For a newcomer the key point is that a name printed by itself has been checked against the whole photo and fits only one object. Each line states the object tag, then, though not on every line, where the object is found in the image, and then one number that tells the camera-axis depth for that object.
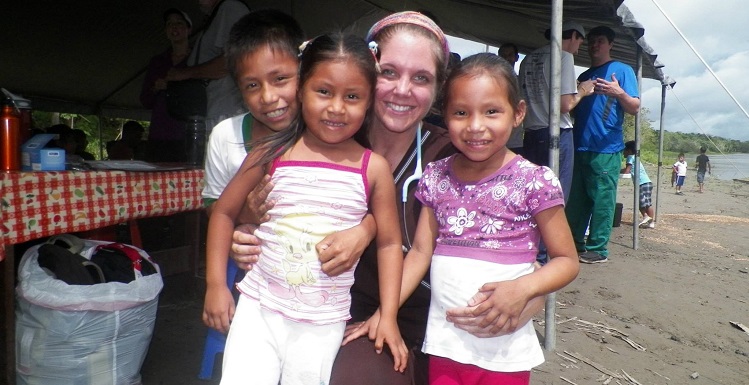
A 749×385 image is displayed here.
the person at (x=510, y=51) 6.37
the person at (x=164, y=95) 3.79
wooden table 2.05
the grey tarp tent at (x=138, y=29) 5.05
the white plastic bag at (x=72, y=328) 2.02
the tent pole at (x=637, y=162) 5.49
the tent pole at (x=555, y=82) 2.55
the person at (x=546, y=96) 4.08
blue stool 2.17
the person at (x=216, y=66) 2.99
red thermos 2.12
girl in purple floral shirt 1.35
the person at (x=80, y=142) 7.04
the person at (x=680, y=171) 18.39
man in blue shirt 4.82
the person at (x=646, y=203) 8.44
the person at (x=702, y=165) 19.42
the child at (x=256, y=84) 1.47
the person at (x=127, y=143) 7.24
